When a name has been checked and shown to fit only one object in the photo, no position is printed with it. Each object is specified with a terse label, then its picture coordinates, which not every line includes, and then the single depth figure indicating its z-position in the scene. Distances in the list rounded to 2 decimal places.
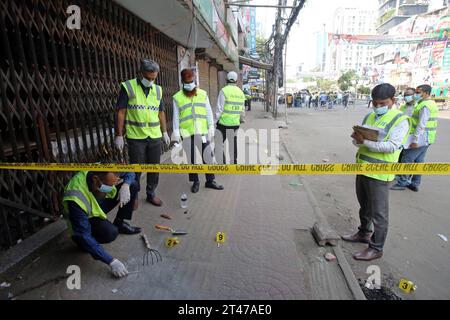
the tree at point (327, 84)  65.75
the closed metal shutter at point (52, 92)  2.71
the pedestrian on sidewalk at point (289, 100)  29.20
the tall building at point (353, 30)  37.83
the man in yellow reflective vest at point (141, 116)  3.31
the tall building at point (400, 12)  66.91
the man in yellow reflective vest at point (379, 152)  2.53
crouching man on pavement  2.32
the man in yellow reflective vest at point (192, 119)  4.12
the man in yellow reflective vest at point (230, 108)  4.82
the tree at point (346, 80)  53.19
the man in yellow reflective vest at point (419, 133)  4.67
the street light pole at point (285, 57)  14.17
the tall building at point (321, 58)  81.54
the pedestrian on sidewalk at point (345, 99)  27.38
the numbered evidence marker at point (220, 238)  3.03
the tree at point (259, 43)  28.58
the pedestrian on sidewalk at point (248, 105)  22.84
